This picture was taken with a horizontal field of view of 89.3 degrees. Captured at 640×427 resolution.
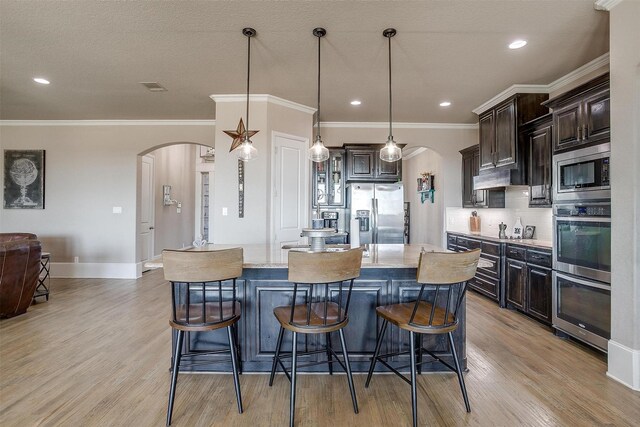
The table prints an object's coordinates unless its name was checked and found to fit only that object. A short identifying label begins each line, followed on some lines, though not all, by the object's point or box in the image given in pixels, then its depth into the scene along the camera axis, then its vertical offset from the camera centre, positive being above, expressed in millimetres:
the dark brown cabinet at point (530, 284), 3330 -778
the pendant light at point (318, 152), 2996 +579
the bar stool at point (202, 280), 1842 -383
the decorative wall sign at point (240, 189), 4410 +340
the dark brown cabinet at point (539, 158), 3605 +656
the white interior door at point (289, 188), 4562 +374
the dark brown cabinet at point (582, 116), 2615 +864
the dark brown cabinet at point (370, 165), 5562 +846
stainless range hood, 3961 +469
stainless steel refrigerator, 5395 +61
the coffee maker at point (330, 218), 5680 -69
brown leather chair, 3465 -678
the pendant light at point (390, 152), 2996 +579
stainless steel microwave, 2564 +351
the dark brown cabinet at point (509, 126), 3990 +1145
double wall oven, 2572 -261
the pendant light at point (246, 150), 3031 +600
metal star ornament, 3644 +893
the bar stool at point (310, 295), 1837 -480
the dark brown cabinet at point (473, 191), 4766 +356
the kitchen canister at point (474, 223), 5375 -144
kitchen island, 2369 -805
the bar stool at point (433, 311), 1870 -639
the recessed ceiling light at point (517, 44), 2959 +1584
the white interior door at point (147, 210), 6375 +75
